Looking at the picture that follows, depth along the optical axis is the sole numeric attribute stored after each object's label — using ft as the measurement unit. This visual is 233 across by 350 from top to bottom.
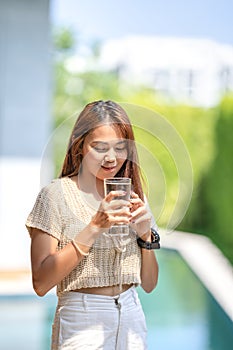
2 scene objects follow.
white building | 128.17
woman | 15.87
